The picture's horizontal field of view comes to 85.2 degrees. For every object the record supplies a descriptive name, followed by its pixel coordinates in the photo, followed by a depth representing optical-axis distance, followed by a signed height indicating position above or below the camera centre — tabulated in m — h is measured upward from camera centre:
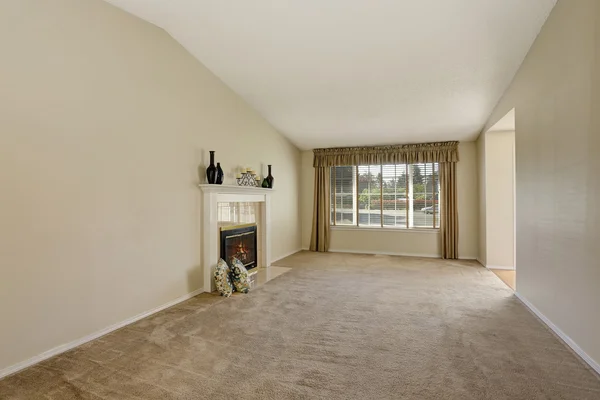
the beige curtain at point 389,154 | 6.40 +1.06
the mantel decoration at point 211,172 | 4.08 +0.42
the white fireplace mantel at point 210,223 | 4.08 -0.22
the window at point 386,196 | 6.68 +0.20
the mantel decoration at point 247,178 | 4.88 +0.42
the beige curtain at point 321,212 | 7.25 -0.15
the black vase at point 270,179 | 5.64 +0.45
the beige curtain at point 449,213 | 6.33 -0.16
